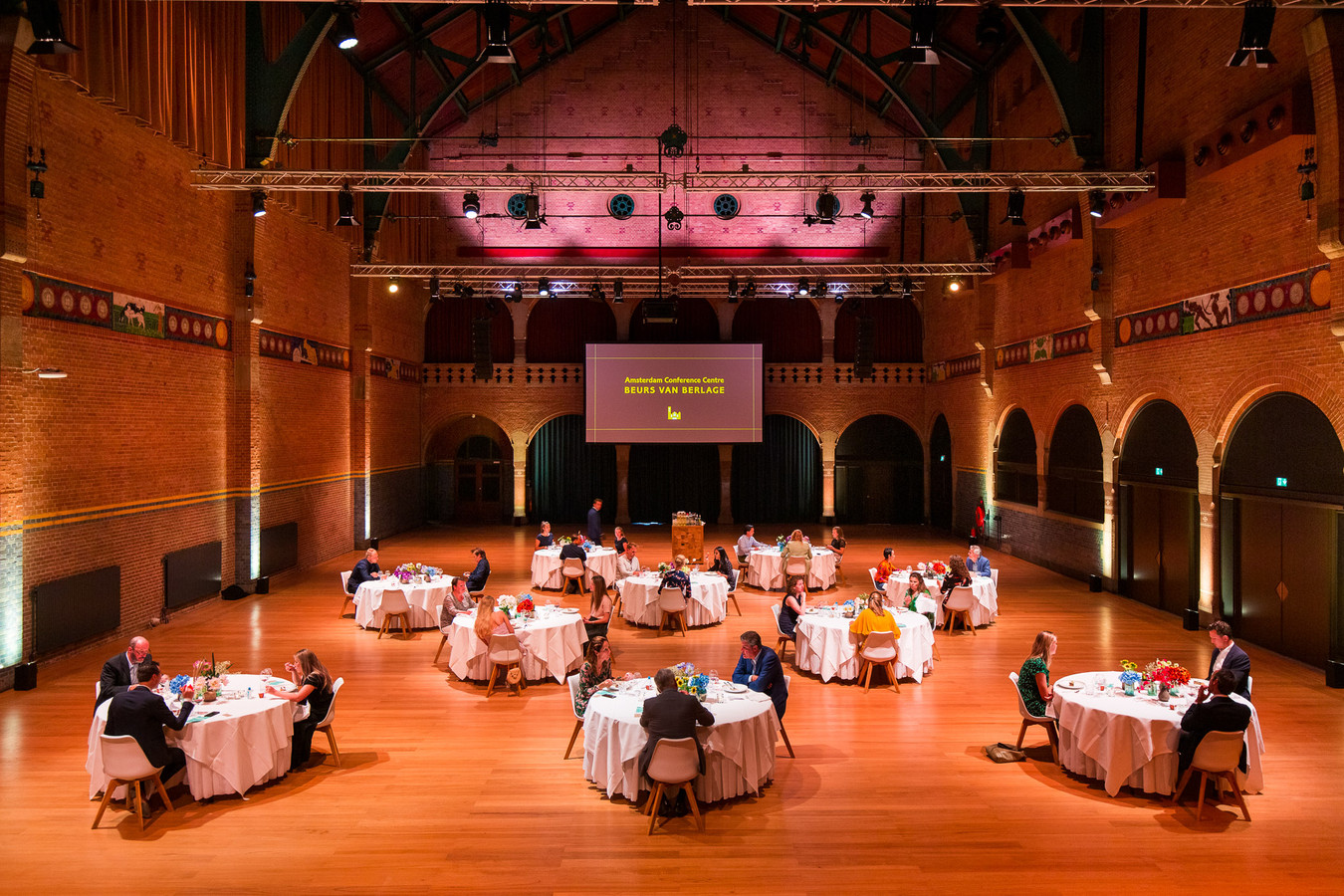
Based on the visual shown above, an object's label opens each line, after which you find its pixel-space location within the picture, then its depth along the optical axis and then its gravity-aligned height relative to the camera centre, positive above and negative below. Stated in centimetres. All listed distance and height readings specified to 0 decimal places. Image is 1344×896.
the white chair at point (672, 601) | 1138 -208
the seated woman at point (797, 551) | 1309 -165
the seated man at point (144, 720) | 582 -185
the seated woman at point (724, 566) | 1275 -184
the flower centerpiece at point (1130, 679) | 671 -185
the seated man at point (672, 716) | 580 -183
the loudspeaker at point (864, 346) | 2066 +223
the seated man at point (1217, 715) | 589 -187
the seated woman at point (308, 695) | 671 -196
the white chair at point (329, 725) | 685 -221
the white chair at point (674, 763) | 575 -211
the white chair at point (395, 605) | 1119 -209
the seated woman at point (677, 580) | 1142 -182
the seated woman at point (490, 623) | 880 -183
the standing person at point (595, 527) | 1557 -153
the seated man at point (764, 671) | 697 -185
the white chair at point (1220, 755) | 589 -213
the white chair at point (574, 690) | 700 -199
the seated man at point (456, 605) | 1009 -190
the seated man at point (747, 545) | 1474 -175
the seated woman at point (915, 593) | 1045 -187
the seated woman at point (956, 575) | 1141 -177
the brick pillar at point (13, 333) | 873 +113
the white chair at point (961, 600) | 1137 -208
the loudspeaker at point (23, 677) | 888 -237
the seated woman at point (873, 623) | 902 -188
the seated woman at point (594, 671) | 698 -186
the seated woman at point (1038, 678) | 694 -191
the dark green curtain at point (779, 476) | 2447 -99
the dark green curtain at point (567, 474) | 2434 -90
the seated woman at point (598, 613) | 940 -194
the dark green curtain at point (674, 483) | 2461 -117
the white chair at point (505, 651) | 877 -210
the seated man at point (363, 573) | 1197 -180
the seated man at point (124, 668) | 650 -168
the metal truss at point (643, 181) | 1209 +374
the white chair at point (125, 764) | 573 -210
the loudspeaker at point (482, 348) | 2070 +222
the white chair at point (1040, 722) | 695 -226
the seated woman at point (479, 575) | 1170 -178
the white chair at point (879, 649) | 898 -216
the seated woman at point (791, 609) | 984 -191
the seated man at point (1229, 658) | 645 -167
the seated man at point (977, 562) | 1225 -171
